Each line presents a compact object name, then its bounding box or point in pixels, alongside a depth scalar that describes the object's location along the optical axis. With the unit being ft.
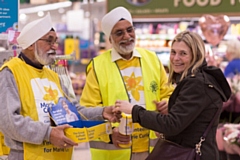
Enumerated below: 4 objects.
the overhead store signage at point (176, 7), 18.42
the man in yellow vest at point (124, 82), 10.54
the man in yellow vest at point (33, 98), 8.20
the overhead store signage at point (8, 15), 11.20
